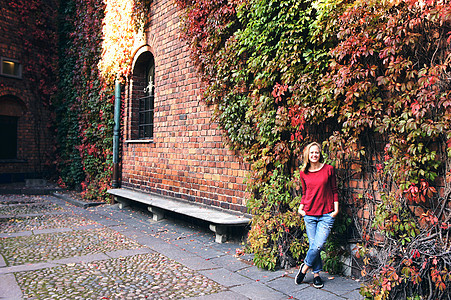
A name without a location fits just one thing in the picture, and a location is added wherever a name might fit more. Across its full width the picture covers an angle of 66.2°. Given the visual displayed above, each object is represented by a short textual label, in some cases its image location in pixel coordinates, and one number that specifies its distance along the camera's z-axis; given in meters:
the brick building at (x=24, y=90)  12.02
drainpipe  9.09
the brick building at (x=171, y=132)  5.83
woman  3.64
